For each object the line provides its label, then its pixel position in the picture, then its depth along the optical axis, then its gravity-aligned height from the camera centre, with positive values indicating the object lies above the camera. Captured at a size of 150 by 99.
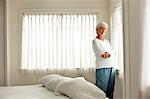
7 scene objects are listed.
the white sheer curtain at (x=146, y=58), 2.14 -0.08
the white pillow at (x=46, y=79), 3.16 -0.37
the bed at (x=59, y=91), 2.16 -0.38
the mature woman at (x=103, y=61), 3.53 -0.16
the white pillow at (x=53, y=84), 2.77 -0.37
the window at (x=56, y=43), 4.32 +0.11
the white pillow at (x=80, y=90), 2.13 -0.34
